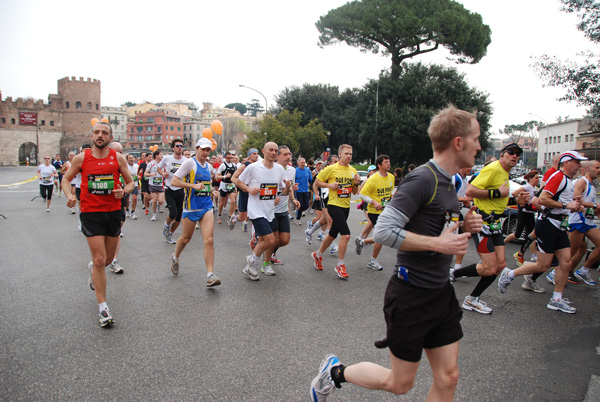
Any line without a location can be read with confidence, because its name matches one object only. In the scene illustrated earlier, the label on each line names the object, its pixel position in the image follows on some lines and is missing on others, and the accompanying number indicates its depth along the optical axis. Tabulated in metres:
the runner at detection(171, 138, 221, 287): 5.73
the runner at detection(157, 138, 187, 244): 8.66
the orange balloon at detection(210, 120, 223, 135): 12.91
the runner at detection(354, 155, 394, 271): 6.91
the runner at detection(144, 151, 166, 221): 12.49
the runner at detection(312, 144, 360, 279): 6.59
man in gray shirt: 2.18
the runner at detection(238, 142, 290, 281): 6.01
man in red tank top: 4.36
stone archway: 89.69
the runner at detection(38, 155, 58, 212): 14.57
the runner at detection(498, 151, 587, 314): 4.96
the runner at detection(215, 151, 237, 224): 12.50
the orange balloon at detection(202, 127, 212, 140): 12.81
